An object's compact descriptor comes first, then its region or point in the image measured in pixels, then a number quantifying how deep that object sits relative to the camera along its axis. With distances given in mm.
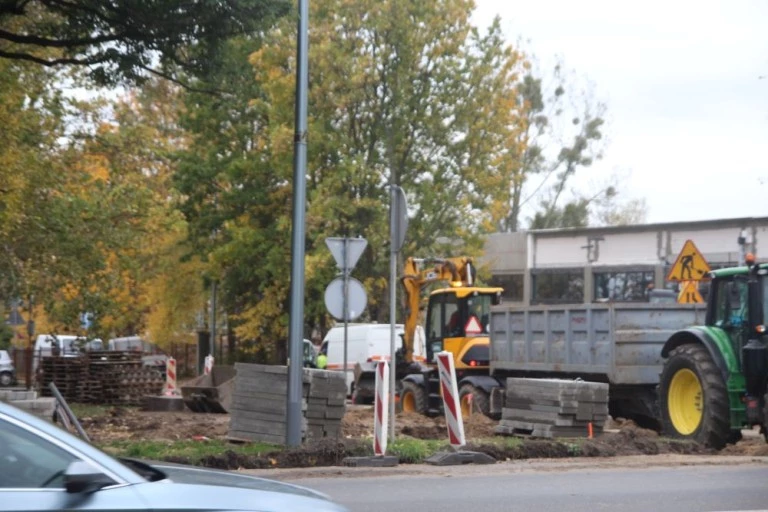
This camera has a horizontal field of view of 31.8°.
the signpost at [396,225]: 16344
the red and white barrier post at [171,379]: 38062
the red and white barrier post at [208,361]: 42247
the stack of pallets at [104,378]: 34969
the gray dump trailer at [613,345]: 20453
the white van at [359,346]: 37219
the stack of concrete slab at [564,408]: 18312
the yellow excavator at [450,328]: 25672
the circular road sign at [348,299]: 17984
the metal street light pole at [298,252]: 16484
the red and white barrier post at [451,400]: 15945
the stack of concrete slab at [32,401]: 16875
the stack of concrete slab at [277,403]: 17094
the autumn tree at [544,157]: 65250
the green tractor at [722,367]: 16312
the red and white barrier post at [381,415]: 15344
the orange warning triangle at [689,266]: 22916
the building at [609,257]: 39969
